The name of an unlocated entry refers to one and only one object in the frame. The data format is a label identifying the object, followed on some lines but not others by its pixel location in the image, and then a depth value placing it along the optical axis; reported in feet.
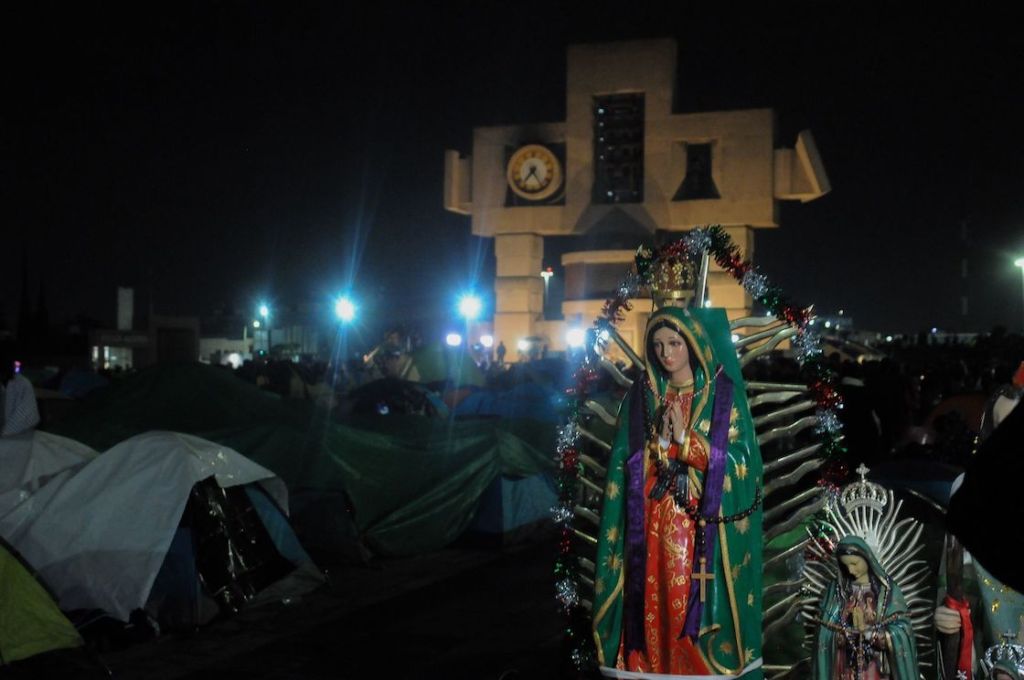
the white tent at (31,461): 32.22
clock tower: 123.13
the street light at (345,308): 110.01
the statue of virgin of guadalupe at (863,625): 18.25
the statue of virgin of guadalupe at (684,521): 19.60
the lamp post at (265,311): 159.16
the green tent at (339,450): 41.93
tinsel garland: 22.91
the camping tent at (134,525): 30.42
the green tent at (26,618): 25.22
